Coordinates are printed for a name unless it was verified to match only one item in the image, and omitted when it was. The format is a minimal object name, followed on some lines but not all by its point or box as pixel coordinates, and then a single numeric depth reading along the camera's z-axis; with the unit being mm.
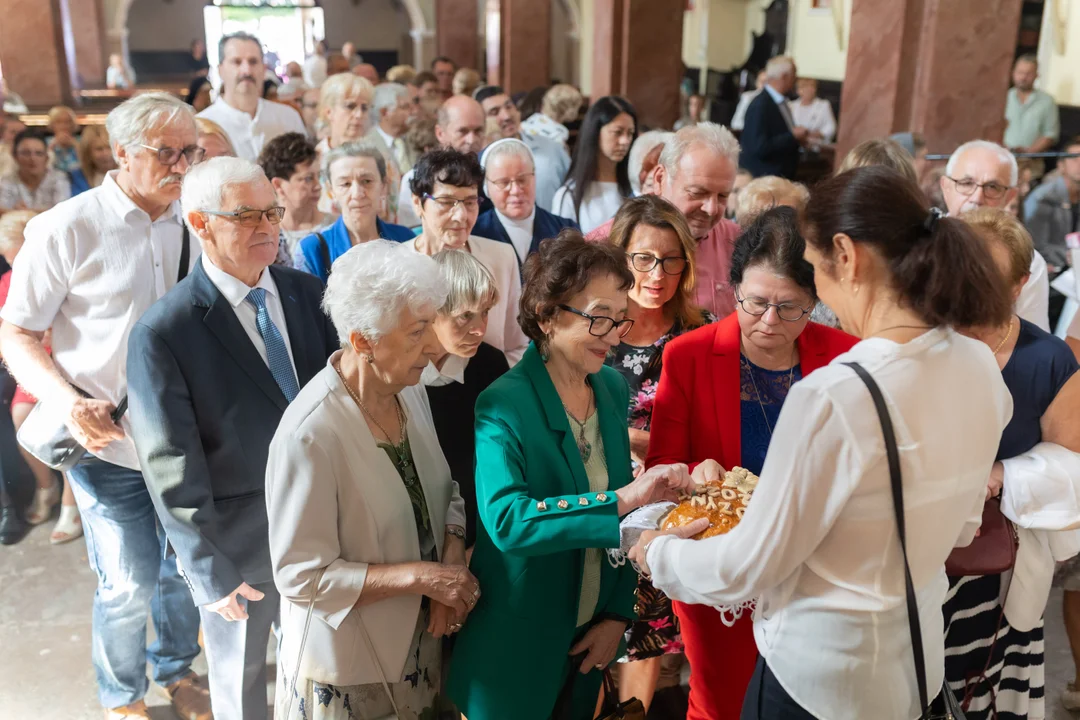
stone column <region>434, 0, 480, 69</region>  16125
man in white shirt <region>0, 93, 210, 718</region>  2975
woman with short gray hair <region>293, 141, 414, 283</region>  3996
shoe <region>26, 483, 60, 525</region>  5168
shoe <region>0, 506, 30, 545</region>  4949
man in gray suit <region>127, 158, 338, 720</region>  2543
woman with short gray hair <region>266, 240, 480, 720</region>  2115
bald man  5883
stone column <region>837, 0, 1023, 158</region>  5691
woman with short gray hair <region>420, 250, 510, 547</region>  2957
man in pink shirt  3596
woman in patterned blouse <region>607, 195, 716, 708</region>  3045
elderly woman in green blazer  2127
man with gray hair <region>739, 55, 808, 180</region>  7641
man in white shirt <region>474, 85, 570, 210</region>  6445
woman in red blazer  2537
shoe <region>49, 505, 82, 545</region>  4938
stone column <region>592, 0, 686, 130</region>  9273
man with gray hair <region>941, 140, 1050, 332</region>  4047
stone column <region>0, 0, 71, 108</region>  11258
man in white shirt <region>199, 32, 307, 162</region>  5707
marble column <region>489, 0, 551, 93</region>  13227
